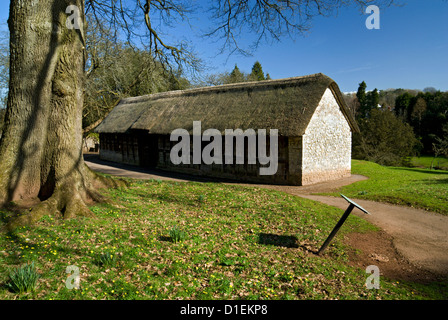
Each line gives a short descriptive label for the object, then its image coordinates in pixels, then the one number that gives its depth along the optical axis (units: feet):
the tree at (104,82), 82.17
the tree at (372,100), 159.41
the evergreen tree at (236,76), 151.94
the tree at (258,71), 168.68
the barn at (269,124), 47.55
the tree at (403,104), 147.54
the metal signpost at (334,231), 18.27
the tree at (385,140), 93.66
